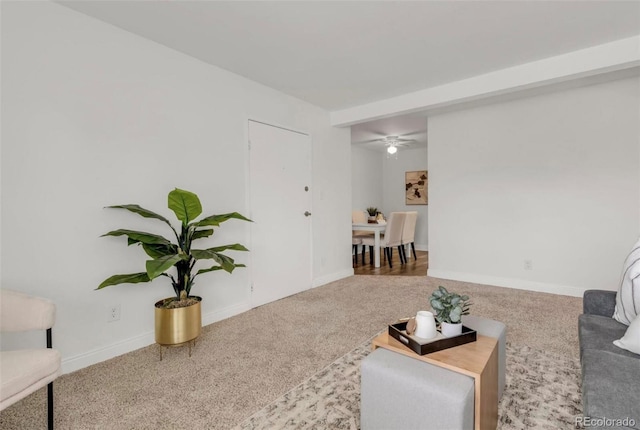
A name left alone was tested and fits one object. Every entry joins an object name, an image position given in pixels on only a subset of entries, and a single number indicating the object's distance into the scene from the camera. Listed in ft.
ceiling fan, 19.15
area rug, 4.78
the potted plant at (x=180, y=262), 6.48
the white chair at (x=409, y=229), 17.69
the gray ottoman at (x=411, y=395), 3.58
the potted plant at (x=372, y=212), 19.99
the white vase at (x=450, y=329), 4.58
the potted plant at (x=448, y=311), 4.58
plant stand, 6.66
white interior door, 10.61
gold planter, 6.67
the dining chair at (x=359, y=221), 17.63
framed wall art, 22.02
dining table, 16.35
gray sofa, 3.05
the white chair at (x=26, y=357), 3.88
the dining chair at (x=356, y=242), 17.46
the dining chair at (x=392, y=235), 16.70
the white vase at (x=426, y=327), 4.52
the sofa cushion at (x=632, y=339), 4.13
